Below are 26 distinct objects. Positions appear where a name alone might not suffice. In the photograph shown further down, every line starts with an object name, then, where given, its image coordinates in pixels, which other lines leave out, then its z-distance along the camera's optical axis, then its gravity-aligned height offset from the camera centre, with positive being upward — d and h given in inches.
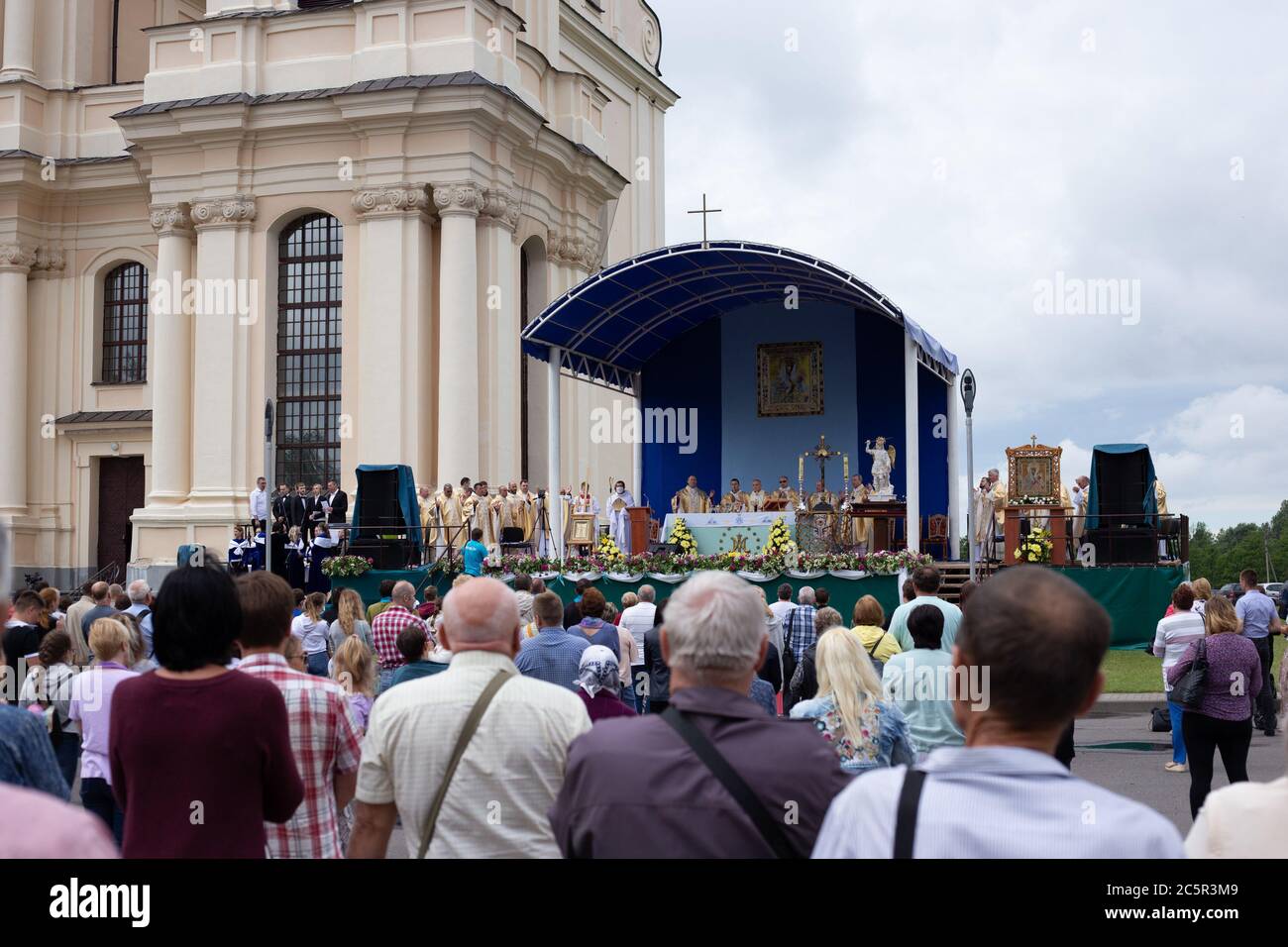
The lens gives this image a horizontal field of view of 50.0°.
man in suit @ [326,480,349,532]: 1063.6 +9.0
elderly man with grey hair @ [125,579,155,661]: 524.1 -32.4
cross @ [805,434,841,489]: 1243.8 +57.7
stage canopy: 1028.5 +180.8
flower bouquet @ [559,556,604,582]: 905.5 -33.4
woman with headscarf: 352.8 -42.0
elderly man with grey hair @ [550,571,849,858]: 133.6 -25.7
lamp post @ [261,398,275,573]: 807.1 +36.0
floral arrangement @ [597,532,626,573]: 912.3 -25.4
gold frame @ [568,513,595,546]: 1177.4 -7.7
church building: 1187.9 +264.8
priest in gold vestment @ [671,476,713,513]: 1232.8 +15.4
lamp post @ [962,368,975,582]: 754.8 +62.4
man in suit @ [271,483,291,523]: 1077.1 +10.1
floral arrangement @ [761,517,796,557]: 901.8 -16.6
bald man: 166.4 -29.8
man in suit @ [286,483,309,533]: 1067.9 +6.9
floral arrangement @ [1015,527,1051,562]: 892.0 -20.5
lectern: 1057.5 -7.9
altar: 1028.5 -9.6
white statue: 1205.7 +43.9
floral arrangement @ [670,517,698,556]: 1020.5 -16.1
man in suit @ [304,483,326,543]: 1061.8 +4.5
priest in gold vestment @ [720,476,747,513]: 1227.9 +14.8
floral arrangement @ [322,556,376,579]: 961.5 -33.2
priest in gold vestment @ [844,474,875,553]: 1071.0 -11.9
